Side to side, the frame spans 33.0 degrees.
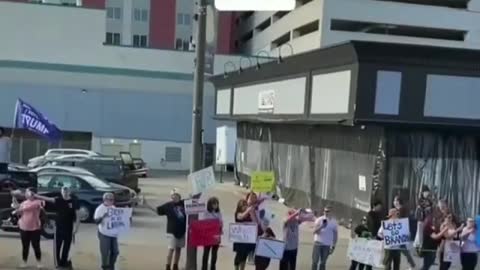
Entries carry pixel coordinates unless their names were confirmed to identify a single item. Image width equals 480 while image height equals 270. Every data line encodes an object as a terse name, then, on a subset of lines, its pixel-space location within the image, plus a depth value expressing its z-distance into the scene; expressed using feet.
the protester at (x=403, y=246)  51.78
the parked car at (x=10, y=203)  62.18
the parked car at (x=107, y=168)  94.73
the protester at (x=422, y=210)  53.78
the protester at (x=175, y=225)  49.62
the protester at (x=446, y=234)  51.06
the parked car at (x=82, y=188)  73.67
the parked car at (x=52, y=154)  119.44
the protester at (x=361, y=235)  49.90
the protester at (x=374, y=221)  52.29
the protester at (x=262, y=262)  47.78
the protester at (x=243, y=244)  49.03
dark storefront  71.00
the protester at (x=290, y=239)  48.34
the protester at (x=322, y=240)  49.52
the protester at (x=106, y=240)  48.34
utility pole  48.55
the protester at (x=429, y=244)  52.27
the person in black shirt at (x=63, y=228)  49.55
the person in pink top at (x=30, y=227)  49.67
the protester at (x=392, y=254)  50.11
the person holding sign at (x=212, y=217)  49.70
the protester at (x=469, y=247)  50.57
